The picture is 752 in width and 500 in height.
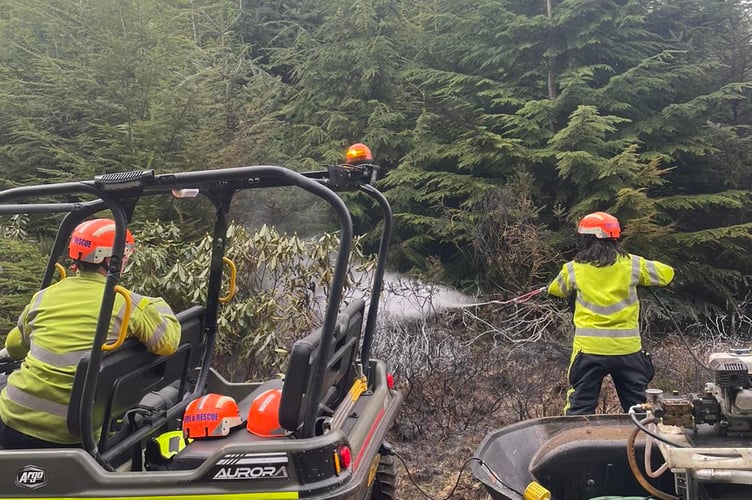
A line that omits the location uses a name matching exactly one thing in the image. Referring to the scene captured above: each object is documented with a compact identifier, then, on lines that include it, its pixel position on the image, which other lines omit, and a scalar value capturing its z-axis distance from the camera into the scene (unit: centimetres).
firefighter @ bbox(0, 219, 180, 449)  303
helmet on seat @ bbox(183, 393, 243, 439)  308
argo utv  260
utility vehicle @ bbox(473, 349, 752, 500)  252
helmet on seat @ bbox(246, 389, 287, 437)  302
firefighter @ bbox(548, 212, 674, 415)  463
